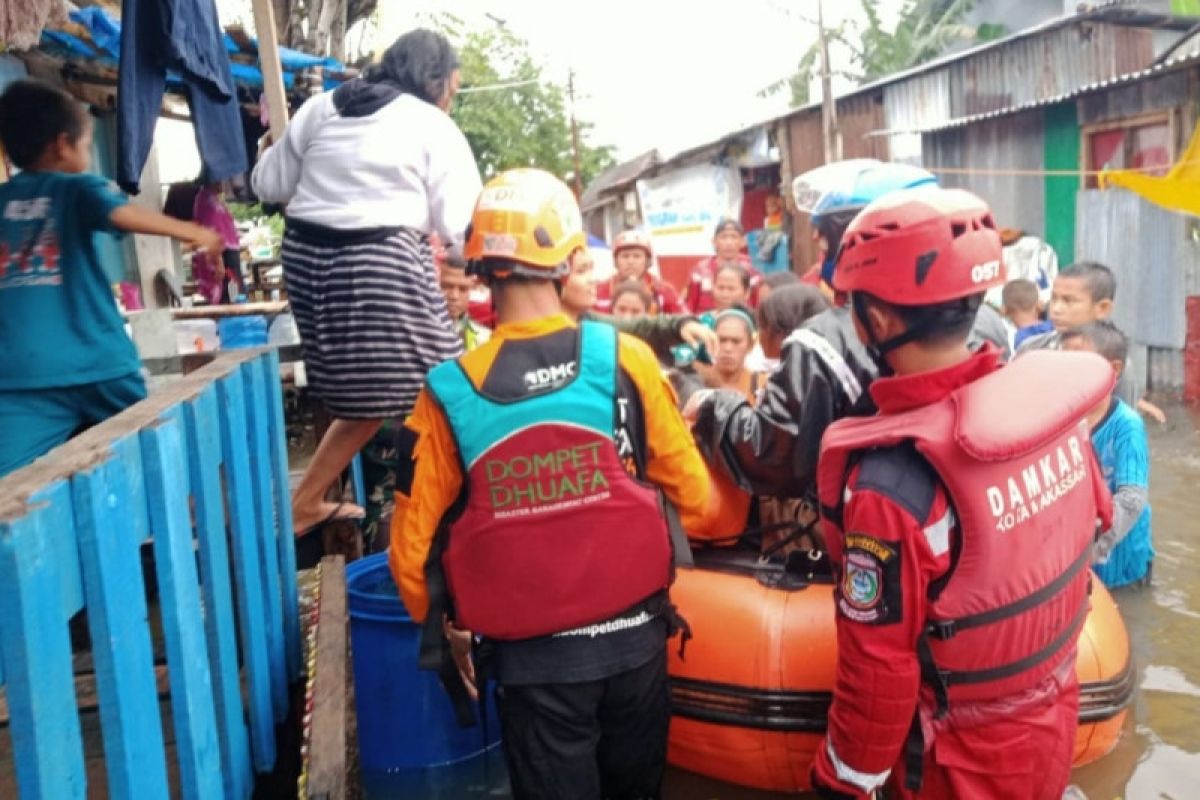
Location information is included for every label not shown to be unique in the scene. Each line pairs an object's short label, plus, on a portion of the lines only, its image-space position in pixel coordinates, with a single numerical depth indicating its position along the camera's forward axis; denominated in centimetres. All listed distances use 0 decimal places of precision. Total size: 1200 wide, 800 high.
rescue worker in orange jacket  232
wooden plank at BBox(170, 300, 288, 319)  703
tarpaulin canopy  567
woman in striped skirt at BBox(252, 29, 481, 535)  347
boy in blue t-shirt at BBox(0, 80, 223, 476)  318
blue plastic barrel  321
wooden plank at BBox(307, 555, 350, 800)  234
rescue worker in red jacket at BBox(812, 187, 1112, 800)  199
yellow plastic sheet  788
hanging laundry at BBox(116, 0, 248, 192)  336
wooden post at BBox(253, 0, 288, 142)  416
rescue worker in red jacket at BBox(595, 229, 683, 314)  739
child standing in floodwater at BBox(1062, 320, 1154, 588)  403
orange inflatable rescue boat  296
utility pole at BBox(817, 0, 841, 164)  1419
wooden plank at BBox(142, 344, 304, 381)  386
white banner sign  1906
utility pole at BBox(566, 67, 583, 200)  2528
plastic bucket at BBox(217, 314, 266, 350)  698
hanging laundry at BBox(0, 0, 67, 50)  289
